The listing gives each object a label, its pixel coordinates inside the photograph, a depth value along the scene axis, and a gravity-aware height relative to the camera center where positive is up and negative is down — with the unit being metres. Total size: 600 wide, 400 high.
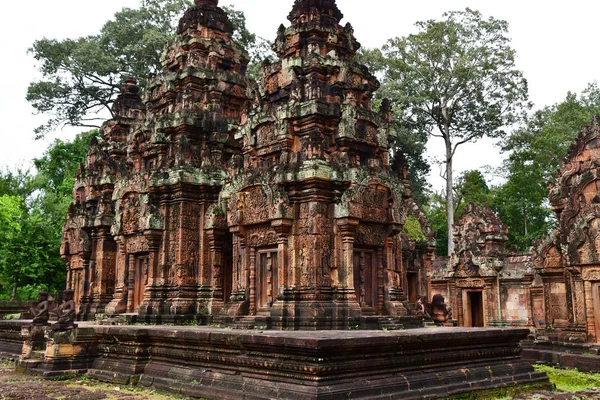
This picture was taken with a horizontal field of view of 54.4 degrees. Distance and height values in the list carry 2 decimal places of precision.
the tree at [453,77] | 32.66 +12.10
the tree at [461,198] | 38.69 +6.30
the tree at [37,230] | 26.34 +2.89
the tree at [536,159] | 32.69 +7.69
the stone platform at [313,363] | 7.25 -1.01
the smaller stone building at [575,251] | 14.32 +1.09
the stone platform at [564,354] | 13.35 -1.46
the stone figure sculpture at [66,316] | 11.63 -0.46
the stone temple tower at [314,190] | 10.35 +1.92
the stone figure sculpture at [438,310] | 15.68 -0.45
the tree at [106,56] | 30.22 +12.23
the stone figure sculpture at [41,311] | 12.96 -0.40
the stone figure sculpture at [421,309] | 14.96 -0.41
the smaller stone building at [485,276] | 20.33 +0.61
